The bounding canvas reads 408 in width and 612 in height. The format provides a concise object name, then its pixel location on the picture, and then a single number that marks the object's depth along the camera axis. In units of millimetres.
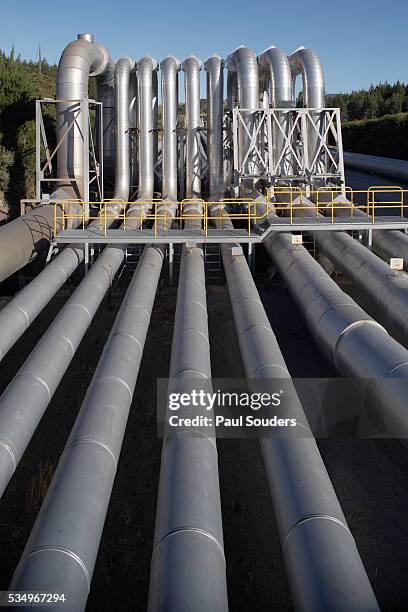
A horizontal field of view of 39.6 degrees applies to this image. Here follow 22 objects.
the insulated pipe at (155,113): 25312
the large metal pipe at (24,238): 14070
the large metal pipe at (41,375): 7219
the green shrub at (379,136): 46344
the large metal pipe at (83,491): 4938
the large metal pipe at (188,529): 4750
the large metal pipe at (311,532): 4785
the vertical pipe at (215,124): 24031
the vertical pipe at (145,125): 23922
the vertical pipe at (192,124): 24141
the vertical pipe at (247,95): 22281
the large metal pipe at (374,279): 11375
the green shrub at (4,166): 25578
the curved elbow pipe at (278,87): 22250
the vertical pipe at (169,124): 24031
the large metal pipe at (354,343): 8000
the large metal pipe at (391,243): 15155
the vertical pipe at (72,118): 21172
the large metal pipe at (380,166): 32406
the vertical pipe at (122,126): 24031
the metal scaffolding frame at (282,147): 21547
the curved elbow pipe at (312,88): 22094
